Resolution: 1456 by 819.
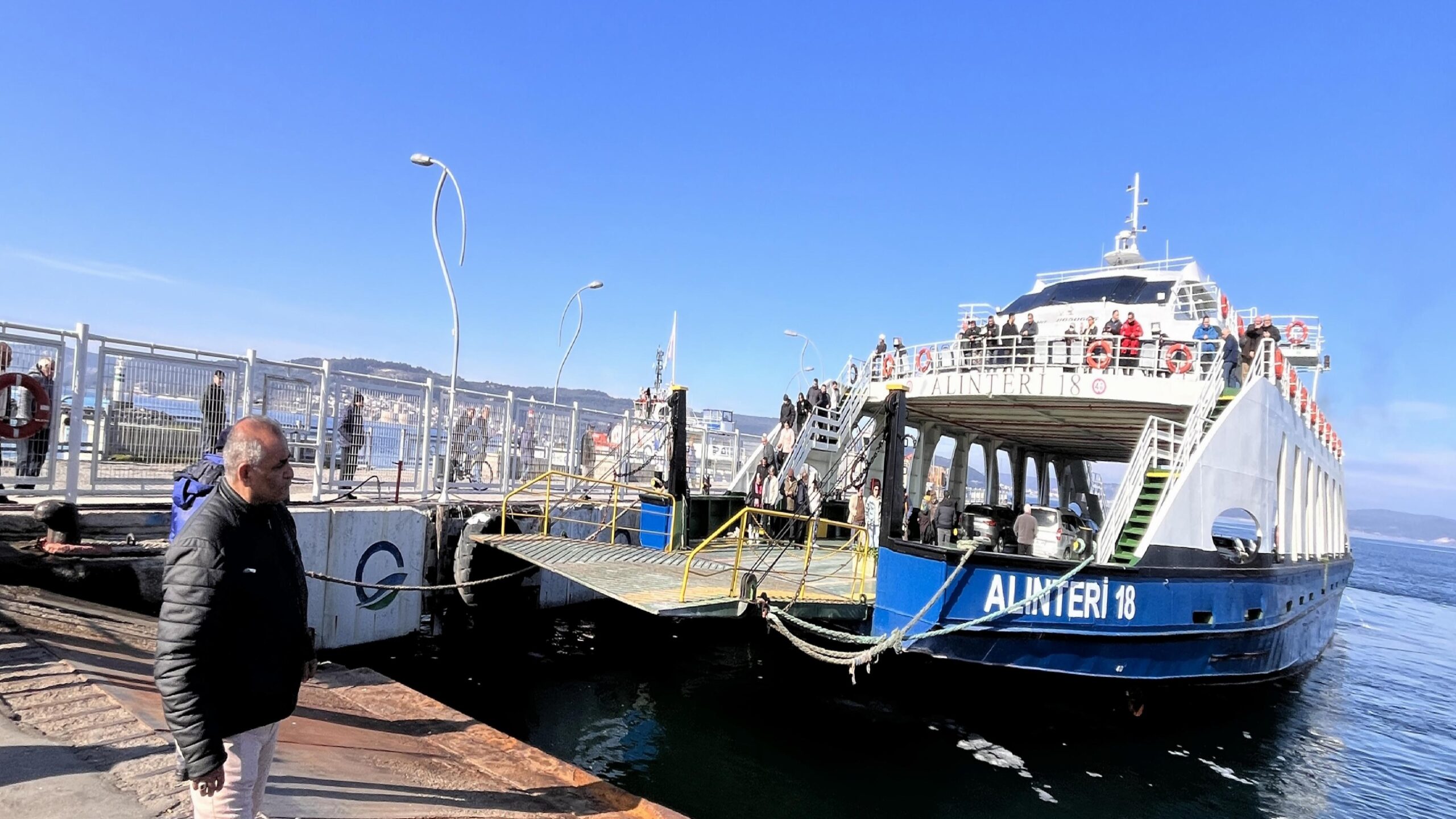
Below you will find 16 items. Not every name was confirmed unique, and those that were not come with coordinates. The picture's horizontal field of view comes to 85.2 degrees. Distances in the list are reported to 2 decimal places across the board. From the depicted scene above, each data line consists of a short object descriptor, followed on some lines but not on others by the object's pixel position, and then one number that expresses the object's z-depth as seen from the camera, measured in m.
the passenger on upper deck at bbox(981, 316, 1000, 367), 13.92
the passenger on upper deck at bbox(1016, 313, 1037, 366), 13.40
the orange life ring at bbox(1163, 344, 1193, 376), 12.21
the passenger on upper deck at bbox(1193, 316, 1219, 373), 12.34
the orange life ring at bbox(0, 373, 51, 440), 8.32
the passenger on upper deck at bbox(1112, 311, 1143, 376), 12.60
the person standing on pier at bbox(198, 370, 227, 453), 10.18
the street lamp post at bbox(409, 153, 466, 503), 13.30
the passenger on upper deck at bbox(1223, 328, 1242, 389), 11.15
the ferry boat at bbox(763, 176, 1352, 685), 8.71
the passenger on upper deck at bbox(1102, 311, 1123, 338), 14.77
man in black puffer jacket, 2.59
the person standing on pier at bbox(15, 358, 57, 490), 8.64
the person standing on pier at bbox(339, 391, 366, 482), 12.55
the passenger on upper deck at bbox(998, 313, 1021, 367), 13.91
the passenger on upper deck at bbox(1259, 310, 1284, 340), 12.16
